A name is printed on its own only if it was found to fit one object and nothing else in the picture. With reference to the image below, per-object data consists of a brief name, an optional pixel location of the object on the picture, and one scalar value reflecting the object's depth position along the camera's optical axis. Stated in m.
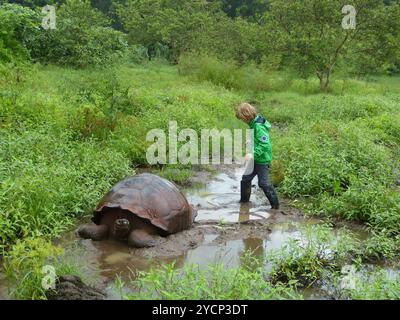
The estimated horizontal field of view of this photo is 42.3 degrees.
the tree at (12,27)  12.20
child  6.73
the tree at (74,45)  18.14
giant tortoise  5.38
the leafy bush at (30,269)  3.95
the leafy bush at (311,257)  4.64
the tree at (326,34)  19.42
